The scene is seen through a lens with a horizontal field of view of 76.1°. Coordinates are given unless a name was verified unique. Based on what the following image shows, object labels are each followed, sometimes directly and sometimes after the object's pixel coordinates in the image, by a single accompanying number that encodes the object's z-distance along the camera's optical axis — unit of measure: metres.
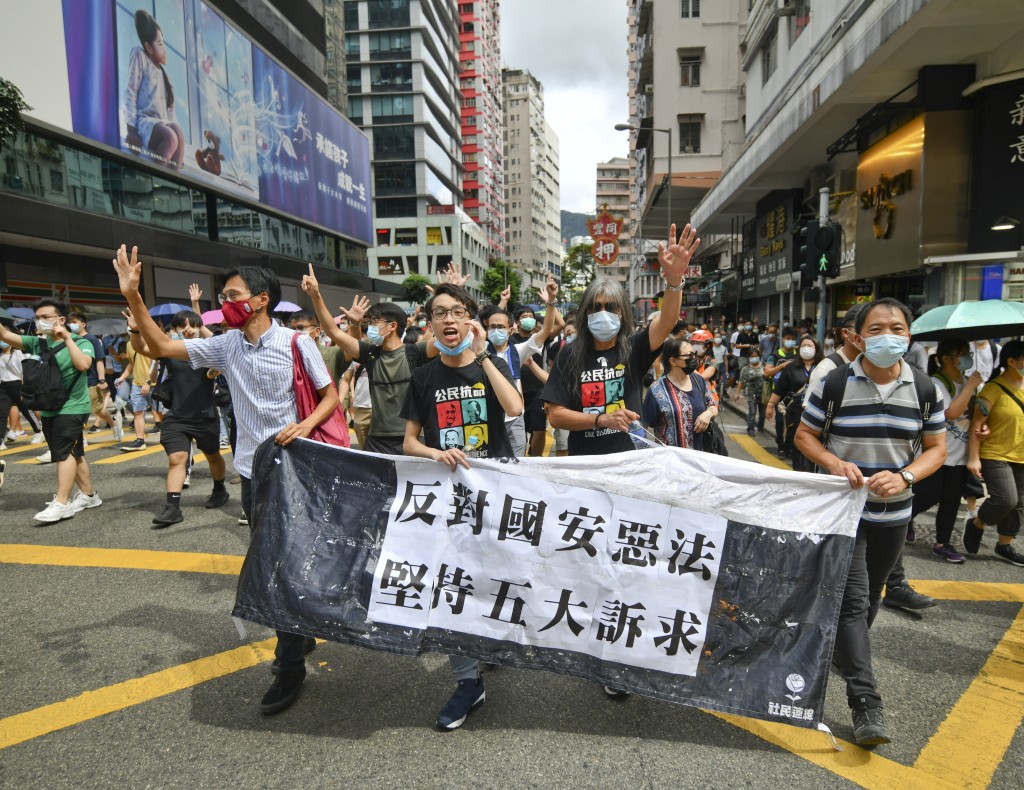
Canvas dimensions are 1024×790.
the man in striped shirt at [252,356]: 3.18
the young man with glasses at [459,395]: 2.96
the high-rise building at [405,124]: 64.81
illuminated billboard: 18.53
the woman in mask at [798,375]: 7.20
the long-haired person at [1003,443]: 4.60
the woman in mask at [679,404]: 4.65
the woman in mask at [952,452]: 4.84
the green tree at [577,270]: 85.04
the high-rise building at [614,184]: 153.62
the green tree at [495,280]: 76.44
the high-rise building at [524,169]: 126.94
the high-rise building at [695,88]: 35.69
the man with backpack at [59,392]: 5.76
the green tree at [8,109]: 9.99
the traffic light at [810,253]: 9.26
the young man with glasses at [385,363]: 4.55
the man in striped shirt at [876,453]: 2.73
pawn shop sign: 14.93
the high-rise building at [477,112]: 90.56
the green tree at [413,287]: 58.62
